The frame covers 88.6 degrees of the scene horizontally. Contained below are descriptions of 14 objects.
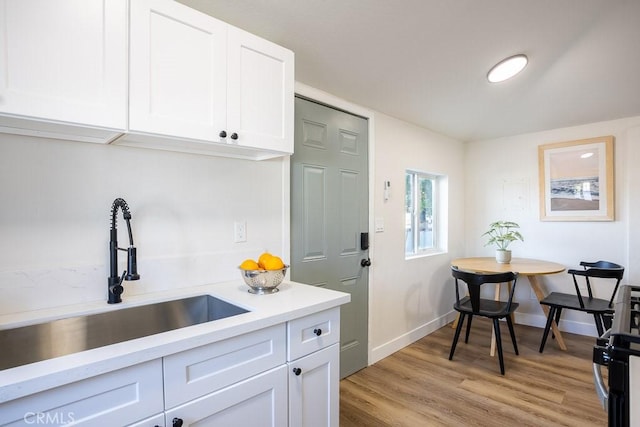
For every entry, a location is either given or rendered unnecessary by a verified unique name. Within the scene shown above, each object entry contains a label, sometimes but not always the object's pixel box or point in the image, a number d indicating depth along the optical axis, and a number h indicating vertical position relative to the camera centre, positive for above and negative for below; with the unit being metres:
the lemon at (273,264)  1.54 -0.24
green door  2.15 +0.02
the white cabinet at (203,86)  1.19 +0.53
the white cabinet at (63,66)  0.96 +0.46
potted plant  3.26 -0.25
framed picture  3.16 +0.33
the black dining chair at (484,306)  2.53 -0.79
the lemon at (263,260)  1.57 -0.23
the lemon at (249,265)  1.54 -0.25
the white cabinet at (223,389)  0.82 -0.54
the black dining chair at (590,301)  2.69 -0.79
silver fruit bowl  1.51 -0.31
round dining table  2.86 -0.50
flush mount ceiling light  2.38 +1.09
